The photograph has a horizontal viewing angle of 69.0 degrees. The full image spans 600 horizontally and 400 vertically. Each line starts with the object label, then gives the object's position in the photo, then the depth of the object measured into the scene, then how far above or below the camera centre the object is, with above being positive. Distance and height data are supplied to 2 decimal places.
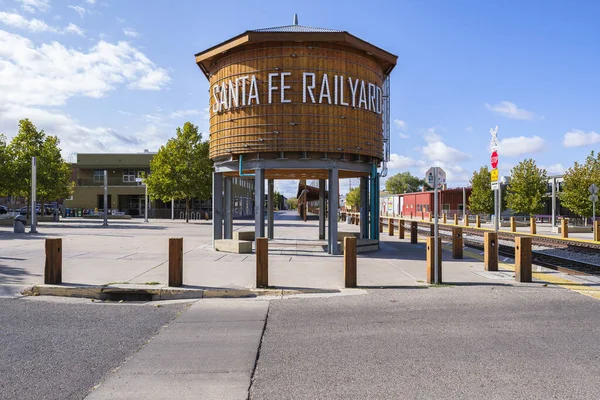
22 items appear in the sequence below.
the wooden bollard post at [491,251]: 10.72 -1.05
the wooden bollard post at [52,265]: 8.48 -1.13
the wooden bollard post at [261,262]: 8.39 -1.05
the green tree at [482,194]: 44.81 +1.58
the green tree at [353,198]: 98.03 +2.41
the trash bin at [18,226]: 22.83 -1.00
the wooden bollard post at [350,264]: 8.59 -1.11
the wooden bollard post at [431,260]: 9.12 -1.09
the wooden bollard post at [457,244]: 13.30 -1.08
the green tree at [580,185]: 31.23 +1.75
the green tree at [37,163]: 32.72 +3.37
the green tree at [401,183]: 130.25 +7.58
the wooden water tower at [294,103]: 13.74 +3.40
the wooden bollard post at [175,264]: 8.39 -1.09
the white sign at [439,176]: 9.65 +0.72
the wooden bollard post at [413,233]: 19.08 -1.10
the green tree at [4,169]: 31.73 +2.76
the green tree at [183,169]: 38.31 +3.37
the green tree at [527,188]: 36.66 +1.76
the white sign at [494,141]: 17.31 +2.71
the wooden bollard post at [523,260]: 9.15 -1.08
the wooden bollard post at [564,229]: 22.92 -1.07
